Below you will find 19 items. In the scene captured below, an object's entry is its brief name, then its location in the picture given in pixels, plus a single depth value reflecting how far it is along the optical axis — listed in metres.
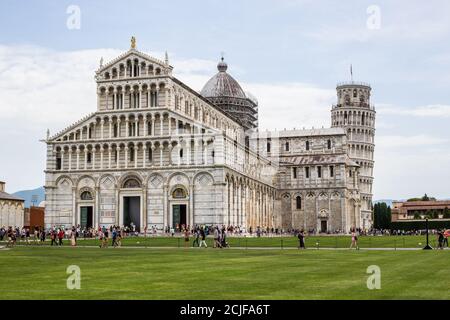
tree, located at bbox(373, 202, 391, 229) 134.62
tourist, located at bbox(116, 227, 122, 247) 57.29
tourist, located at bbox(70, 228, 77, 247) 55.38
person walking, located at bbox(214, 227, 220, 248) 53.53
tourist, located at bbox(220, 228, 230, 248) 52.62
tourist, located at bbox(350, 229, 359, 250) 49.16
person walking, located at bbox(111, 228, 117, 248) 54.86
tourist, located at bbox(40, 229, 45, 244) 64.43
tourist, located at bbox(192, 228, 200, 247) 55.68
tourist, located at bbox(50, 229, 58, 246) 58.69
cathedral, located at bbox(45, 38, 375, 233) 82.75
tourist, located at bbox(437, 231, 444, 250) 48.66
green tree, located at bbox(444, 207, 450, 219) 137.15
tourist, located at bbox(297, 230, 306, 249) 49.73
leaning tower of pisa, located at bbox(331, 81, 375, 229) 146.88
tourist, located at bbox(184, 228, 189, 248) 56.84
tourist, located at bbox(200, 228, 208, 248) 54.59
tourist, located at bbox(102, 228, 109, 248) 54.23
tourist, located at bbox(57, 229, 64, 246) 58.07
